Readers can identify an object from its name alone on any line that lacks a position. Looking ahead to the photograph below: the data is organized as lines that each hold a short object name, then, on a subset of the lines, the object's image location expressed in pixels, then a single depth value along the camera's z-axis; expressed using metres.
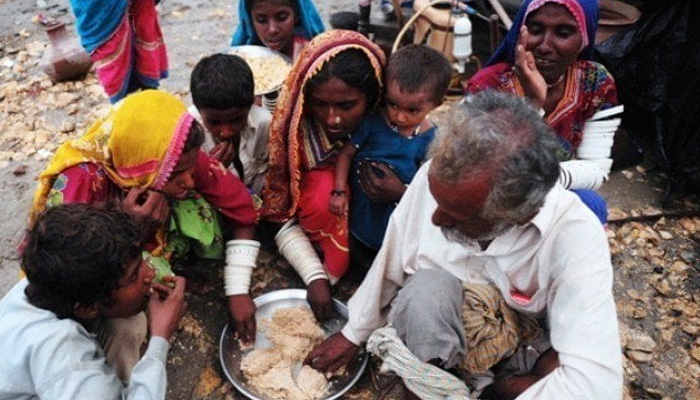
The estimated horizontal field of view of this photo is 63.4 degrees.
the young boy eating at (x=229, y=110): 2.44
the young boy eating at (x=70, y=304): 1.67
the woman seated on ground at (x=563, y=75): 2.46
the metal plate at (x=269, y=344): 2.26
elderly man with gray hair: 1.53
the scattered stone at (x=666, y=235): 3.13
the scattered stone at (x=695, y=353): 2.51
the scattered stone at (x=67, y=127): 3.91
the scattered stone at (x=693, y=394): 2.36
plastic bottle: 3.80
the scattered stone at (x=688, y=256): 3.00
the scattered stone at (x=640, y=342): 2.54
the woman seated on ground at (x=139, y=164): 2.09
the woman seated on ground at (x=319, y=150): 2.39
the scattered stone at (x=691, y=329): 2.62
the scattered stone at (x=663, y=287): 2.83
